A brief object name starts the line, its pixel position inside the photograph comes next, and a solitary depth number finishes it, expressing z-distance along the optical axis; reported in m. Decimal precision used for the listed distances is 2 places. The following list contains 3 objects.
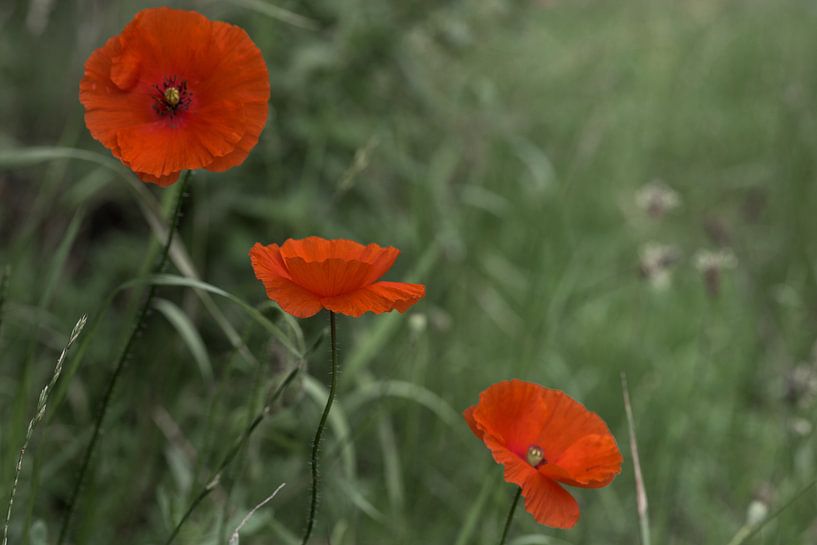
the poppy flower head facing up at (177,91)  0.95
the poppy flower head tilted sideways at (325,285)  0.92
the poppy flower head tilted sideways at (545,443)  0.94
